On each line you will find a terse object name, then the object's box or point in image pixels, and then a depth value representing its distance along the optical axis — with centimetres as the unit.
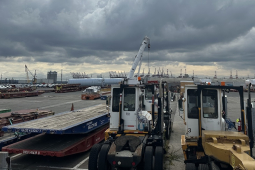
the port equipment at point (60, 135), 849
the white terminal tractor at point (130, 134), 591
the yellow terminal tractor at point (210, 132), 493
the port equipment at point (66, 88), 5664
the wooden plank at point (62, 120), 942
